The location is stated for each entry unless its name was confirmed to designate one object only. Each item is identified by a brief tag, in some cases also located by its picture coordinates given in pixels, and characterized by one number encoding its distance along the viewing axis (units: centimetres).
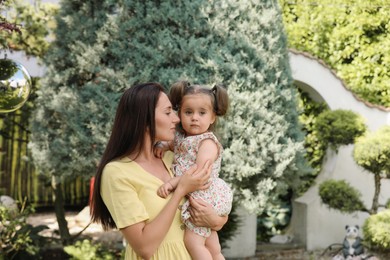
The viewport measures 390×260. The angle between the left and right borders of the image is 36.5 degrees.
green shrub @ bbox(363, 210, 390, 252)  570
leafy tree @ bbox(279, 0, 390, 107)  713
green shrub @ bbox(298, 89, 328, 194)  715
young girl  234
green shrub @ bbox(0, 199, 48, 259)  546
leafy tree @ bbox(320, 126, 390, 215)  579
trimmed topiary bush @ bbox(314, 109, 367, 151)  606
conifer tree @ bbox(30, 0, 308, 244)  469
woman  214
